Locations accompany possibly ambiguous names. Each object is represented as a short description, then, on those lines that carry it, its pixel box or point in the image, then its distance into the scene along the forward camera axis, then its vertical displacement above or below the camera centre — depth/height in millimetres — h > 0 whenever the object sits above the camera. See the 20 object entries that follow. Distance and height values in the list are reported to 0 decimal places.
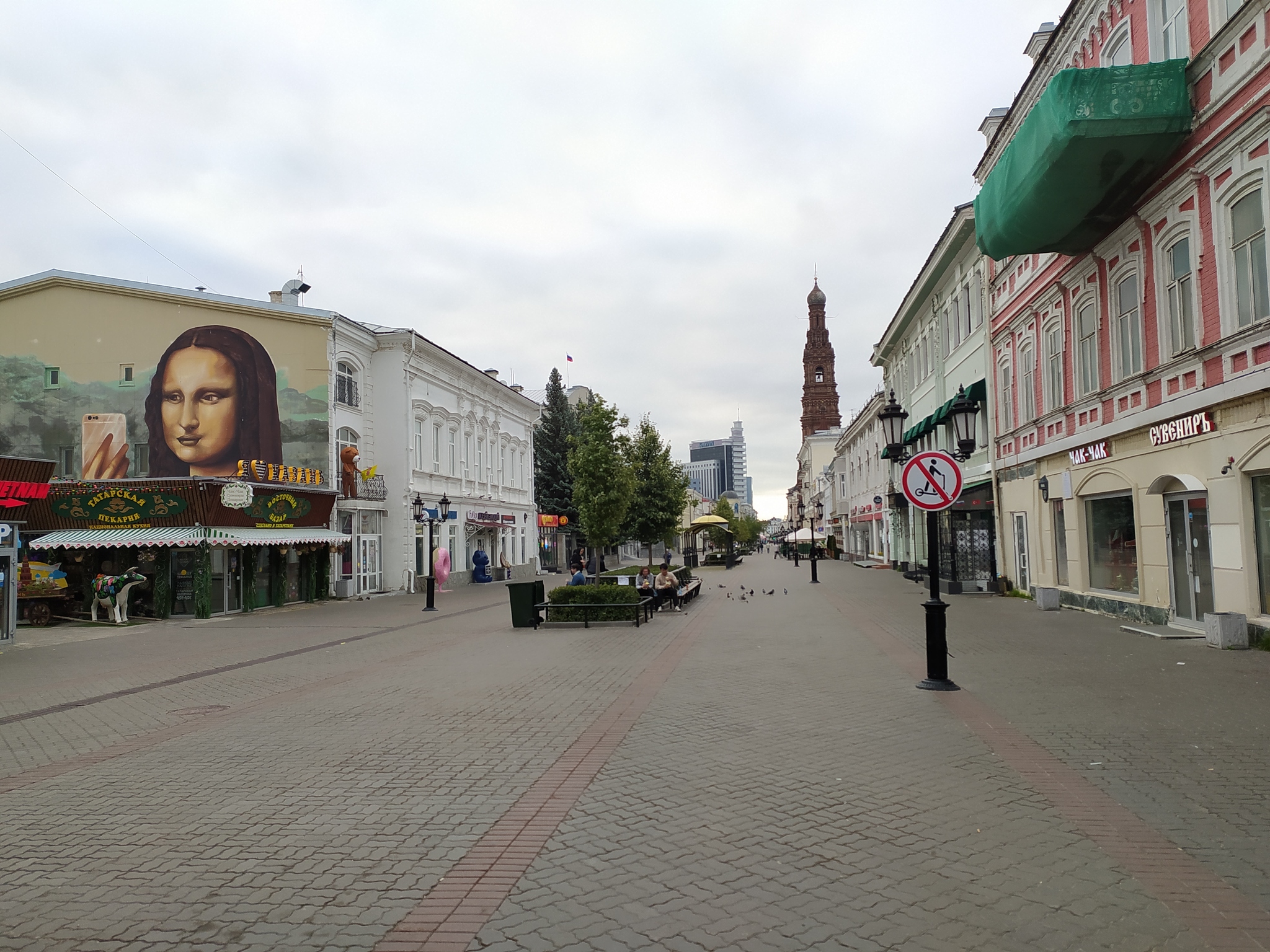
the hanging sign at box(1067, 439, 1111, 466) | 16312 +1381
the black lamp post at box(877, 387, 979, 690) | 9406 -1196
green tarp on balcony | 12477 +5770
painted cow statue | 20719 -996
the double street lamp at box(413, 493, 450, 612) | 23402 +948
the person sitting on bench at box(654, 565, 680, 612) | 20641 -1315
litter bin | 17344 -1358
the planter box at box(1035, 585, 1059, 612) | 18609 -1685
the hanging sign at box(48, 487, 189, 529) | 22141 +1136
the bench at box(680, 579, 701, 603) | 23219 -1667
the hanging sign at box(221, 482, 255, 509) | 22328 +1352
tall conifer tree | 56781 +4611
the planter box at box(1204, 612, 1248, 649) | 11523 -1528
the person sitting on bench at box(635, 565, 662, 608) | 20156 -1268
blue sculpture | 37531 -1174
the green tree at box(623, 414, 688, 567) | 43594 +1969
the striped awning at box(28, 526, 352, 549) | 21547 +284
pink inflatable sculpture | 31734 -973
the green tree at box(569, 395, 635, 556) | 29453 +2183
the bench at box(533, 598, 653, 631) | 17531 -1518
